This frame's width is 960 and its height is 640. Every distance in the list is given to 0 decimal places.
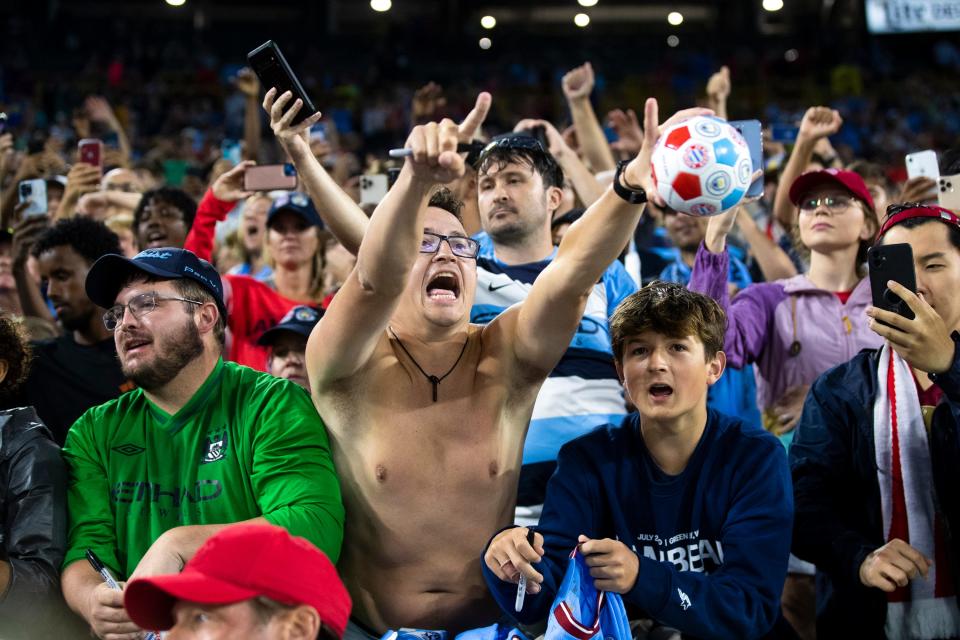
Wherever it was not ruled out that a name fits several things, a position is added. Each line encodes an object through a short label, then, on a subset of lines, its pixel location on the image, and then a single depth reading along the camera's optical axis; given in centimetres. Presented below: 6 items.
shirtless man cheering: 334
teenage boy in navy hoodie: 307
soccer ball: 275
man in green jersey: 329
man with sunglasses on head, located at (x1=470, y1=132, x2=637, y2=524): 405
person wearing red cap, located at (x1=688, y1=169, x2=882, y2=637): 456
